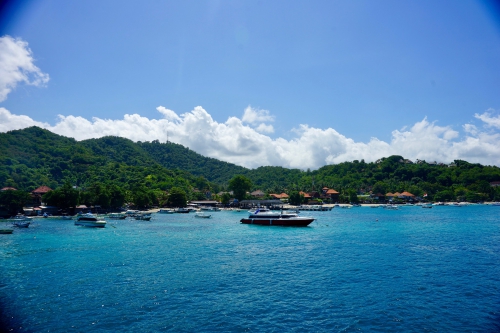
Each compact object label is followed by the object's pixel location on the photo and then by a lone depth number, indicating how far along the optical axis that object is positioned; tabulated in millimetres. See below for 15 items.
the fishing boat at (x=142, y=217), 70788
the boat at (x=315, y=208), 112250
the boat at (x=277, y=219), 59188
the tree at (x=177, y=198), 108312
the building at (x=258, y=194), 144300
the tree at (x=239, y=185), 128500
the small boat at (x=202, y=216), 78688
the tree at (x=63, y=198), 78562
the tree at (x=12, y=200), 73000
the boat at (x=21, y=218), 66062
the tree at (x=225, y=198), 126062
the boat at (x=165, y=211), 94438
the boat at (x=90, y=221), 56812
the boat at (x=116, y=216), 75312
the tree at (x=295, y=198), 129125
